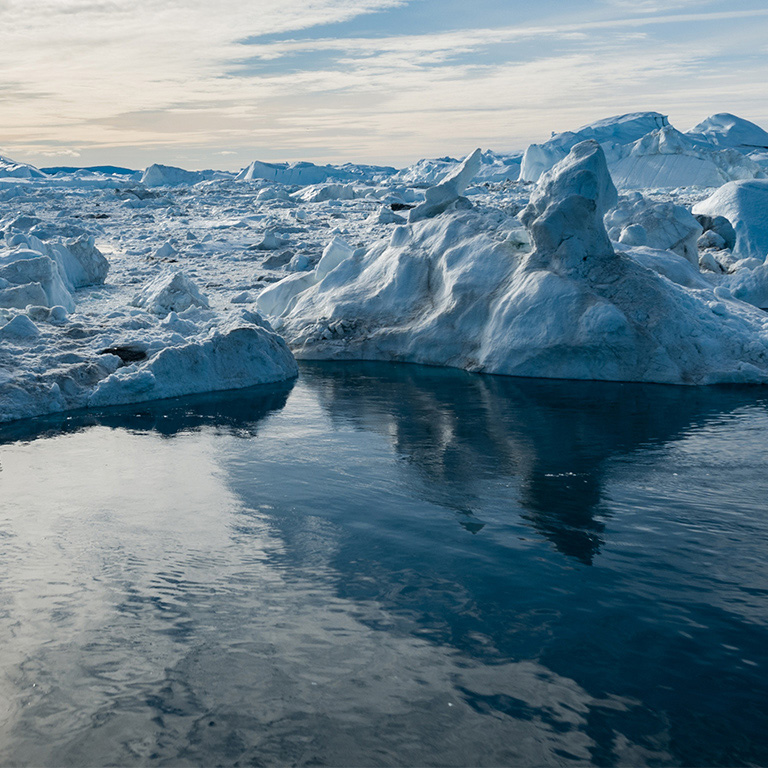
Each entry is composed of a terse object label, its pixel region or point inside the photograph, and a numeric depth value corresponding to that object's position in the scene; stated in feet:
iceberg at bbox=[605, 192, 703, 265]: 59.98
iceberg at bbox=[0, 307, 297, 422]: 34.83
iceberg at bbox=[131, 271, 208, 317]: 53.21
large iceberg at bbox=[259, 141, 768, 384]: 38.86
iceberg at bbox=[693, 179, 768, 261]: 66.69
